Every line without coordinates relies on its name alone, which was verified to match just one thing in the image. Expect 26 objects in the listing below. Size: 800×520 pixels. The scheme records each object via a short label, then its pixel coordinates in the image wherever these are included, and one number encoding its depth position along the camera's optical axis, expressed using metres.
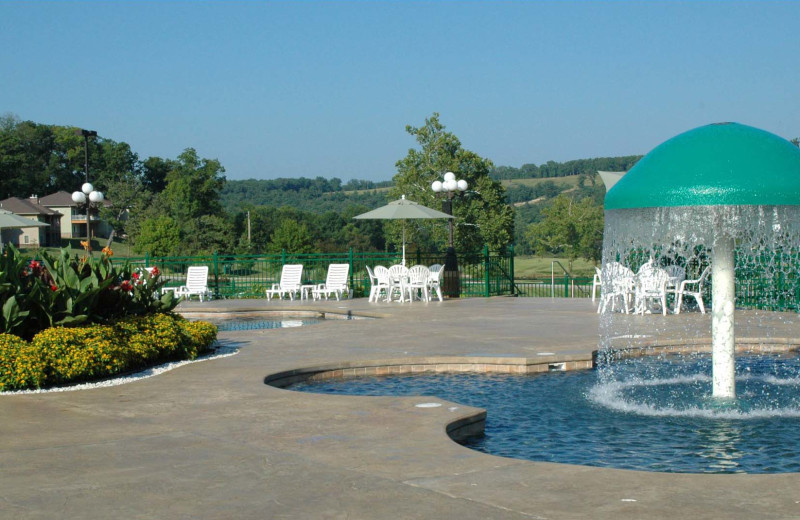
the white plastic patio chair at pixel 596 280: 19.53
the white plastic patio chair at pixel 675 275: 16.83
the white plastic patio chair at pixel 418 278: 20.84
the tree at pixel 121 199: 81.12
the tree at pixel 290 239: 72.81
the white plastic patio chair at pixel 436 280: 20.86
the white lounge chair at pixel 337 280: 22.16
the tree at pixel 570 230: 65.44
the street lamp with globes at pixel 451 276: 22.34
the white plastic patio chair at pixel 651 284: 16.22
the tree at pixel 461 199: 60.75
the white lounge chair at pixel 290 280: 22.58
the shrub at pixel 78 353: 9.03
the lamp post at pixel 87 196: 24.48
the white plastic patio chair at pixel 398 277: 20.84
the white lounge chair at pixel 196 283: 23.11
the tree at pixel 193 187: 78.62
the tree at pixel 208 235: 67.71
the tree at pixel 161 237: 58.50
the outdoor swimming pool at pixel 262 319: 17.58
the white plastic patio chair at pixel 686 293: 16.42
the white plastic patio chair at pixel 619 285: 16.57
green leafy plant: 9.55
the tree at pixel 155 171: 106.00
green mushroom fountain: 7.46
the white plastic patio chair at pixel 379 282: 20.95
